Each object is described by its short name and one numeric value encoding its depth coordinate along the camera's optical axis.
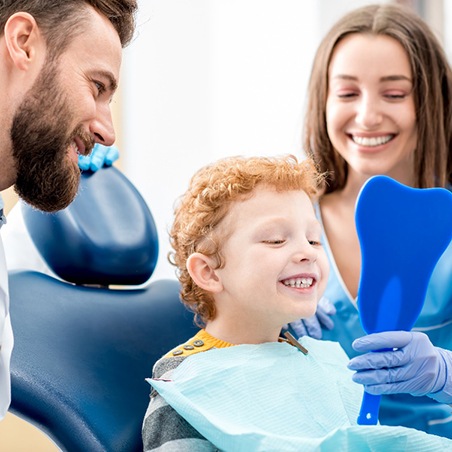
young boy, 1.26
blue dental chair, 1.33
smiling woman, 1.67
